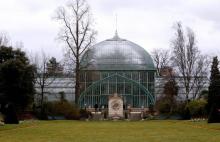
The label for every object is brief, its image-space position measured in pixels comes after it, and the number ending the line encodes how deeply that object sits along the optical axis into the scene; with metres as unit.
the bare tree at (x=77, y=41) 71.25
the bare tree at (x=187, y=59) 74.06
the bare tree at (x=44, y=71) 76.19
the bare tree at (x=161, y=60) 97.50
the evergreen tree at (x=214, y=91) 51.53
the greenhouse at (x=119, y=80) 86.69
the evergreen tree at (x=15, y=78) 43.24
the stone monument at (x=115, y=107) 81.69
